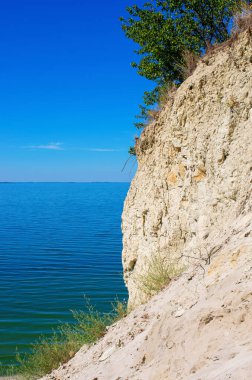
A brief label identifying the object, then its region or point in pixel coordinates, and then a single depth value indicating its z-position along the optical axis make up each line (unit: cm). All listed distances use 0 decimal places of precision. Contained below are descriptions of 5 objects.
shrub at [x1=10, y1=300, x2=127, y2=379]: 823
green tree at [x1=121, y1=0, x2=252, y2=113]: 1266
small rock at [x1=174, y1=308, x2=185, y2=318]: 537
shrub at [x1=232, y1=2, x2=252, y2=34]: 920
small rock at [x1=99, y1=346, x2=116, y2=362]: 646
